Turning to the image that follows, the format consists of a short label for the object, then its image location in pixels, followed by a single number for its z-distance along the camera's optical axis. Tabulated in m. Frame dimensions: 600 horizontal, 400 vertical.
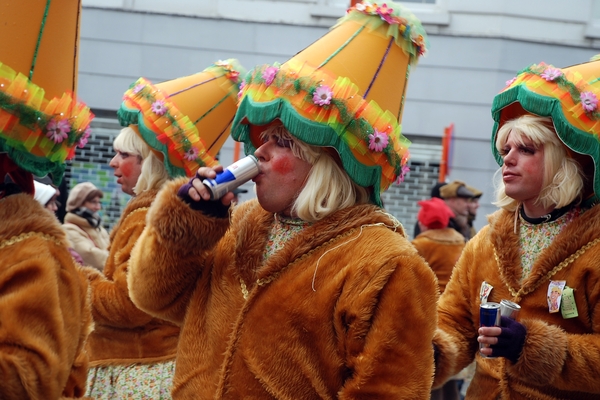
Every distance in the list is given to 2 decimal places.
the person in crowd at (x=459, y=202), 8.52
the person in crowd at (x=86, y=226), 6.64
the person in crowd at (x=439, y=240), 7.50
